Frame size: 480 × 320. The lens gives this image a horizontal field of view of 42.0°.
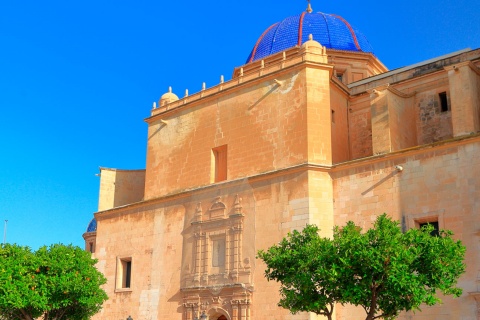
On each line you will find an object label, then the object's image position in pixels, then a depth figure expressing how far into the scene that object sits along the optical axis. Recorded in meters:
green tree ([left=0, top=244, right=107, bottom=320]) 20.72
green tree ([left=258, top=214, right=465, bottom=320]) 13.36
